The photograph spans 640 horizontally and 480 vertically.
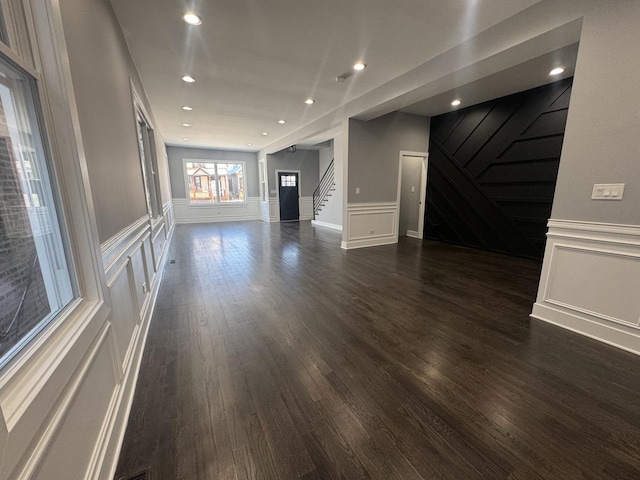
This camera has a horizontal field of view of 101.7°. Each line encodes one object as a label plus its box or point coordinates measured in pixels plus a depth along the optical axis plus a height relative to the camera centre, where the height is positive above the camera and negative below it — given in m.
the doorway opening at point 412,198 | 6.58 -0.24
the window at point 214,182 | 9.91 +0.32
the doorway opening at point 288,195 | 9.98 -0.21
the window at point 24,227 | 0.83 -0.13
